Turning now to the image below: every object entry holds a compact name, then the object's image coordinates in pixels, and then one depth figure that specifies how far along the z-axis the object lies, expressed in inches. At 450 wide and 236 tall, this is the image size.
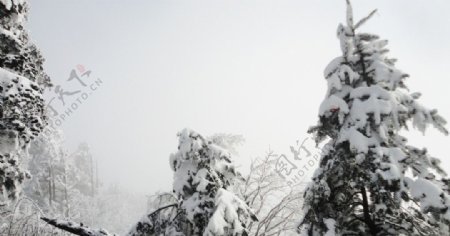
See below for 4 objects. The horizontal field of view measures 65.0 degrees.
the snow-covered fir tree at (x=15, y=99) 344.8
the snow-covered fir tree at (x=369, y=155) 191.0
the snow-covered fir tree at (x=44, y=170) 1311.5
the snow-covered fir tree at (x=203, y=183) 261.7
